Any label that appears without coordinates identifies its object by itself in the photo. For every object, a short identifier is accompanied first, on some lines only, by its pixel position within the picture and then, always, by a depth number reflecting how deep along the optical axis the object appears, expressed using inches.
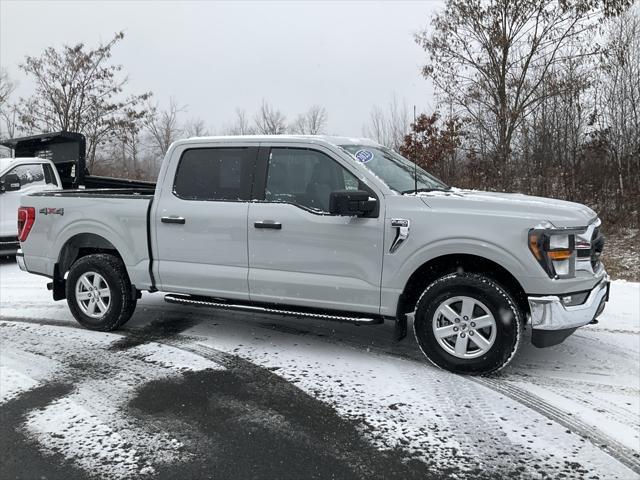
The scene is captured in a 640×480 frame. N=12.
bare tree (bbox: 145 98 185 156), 1651.1
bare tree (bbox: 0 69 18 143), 1154.0
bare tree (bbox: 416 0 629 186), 605.9
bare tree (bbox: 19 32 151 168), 930.7
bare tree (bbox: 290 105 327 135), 1423.5
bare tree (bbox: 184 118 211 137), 1888.2
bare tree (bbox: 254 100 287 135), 1488.1
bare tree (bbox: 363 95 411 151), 980.3
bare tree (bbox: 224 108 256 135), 1550.0
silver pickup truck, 155.6
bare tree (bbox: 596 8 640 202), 605.3
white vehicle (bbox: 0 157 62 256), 387.9
